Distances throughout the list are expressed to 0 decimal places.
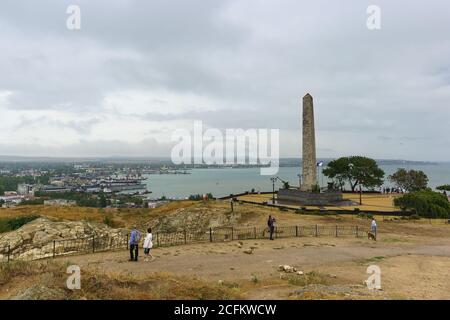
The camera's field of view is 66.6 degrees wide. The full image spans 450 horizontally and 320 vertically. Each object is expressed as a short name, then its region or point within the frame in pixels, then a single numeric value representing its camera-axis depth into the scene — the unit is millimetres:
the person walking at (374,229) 20844
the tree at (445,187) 46438
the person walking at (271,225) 19375
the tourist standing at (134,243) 13703
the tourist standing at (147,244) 14219
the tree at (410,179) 56919
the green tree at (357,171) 50438
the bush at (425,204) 31828
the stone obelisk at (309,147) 38553
